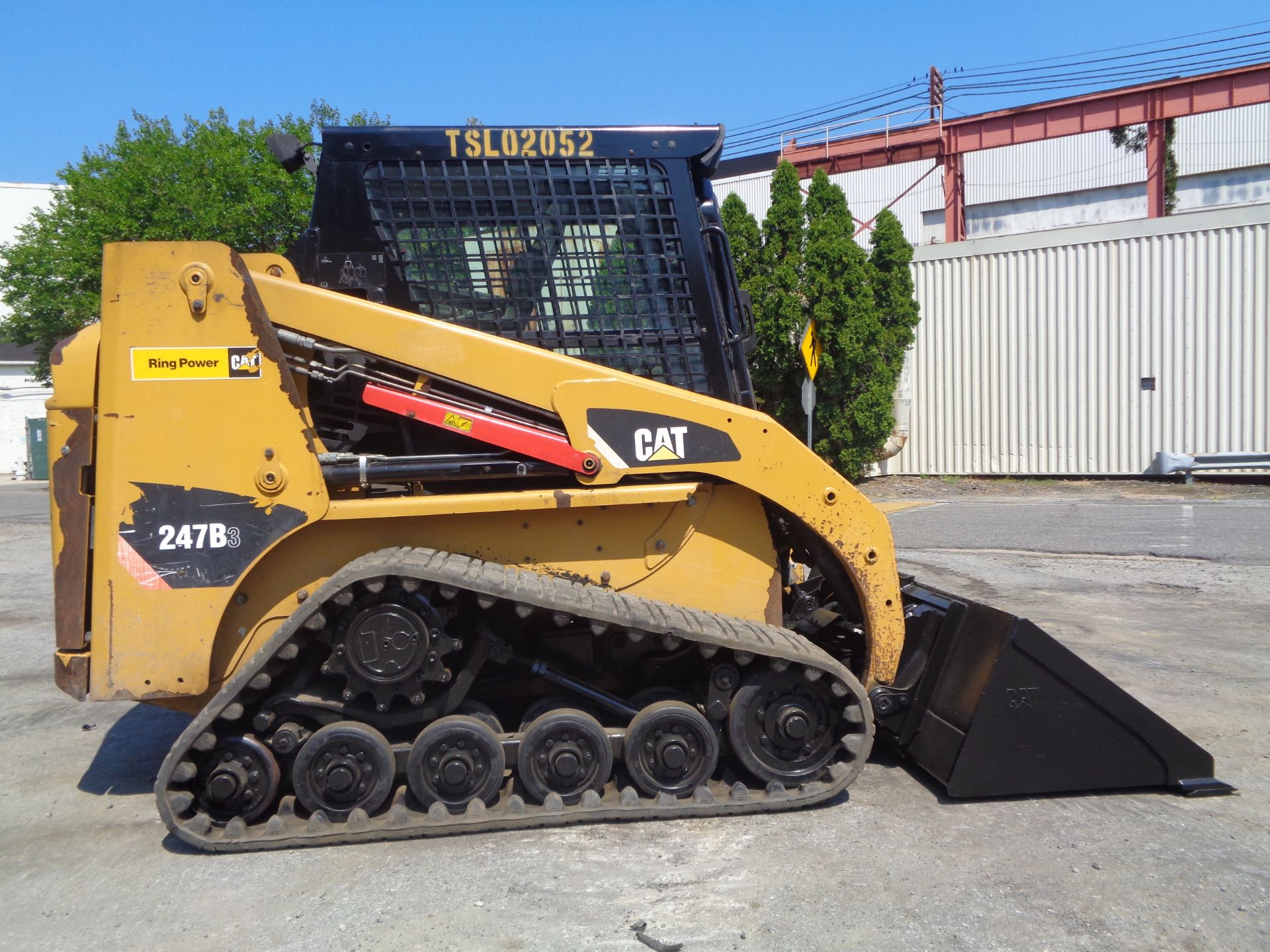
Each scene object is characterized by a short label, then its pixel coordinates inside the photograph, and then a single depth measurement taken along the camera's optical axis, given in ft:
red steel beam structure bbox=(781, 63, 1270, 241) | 67.62
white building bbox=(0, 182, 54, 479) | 114.11
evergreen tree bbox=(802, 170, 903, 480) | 56.75
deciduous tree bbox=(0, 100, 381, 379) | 63.21
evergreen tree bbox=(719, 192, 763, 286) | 59.47
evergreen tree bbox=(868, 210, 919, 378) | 58.59
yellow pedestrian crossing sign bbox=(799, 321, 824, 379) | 49.26
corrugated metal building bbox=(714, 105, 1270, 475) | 53.47
